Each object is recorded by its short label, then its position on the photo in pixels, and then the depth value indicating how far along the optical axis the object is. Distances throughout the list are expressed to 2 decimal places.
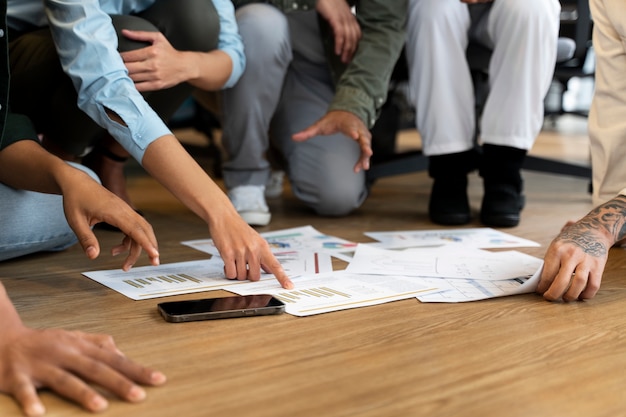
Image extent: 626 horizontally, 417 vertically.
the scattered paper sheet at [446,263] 1.99
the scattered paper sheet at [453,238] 2.23
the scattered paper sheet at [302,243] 2.16
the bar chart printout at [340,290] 1.83
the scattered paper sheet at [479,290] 1.87
